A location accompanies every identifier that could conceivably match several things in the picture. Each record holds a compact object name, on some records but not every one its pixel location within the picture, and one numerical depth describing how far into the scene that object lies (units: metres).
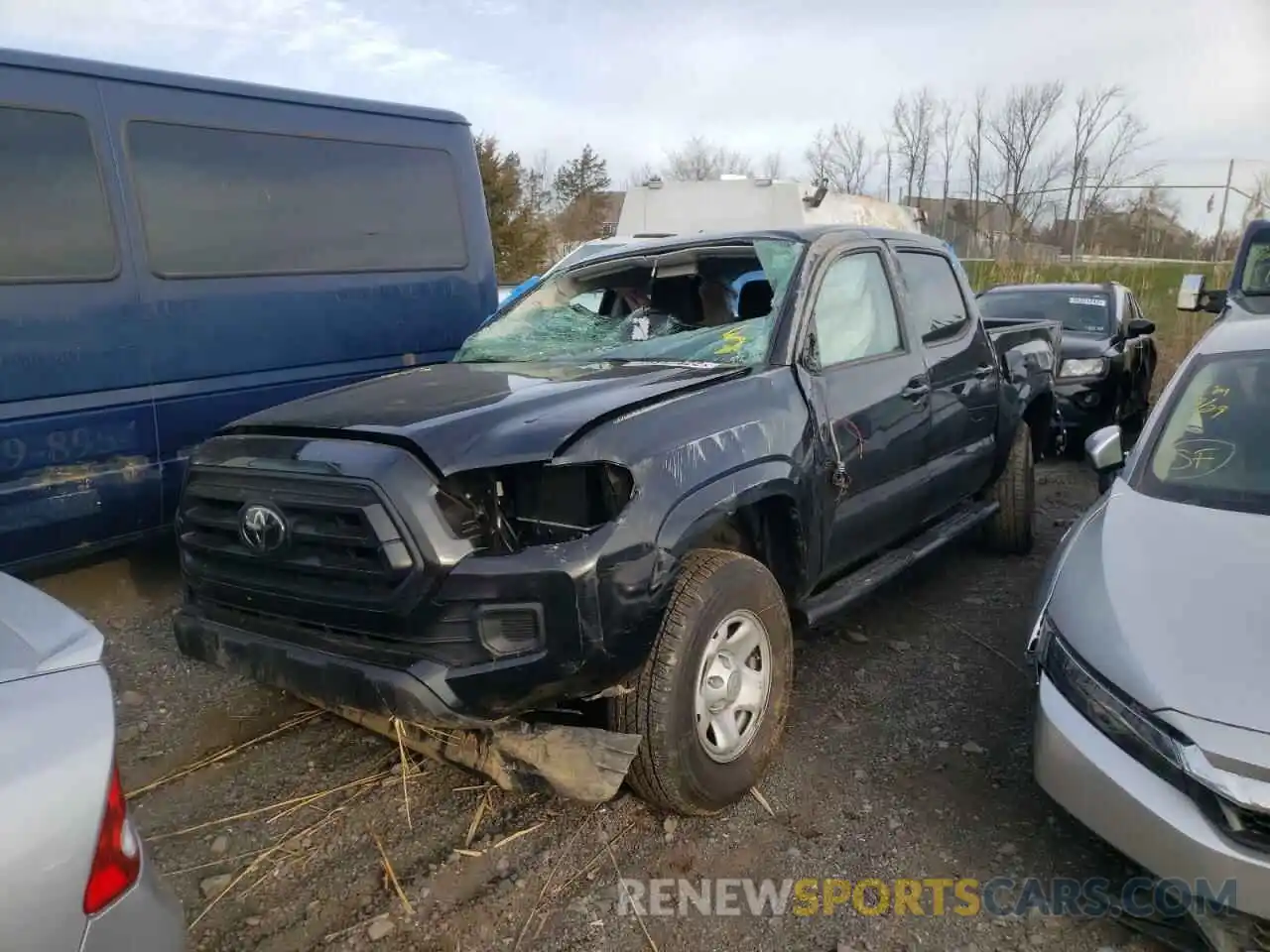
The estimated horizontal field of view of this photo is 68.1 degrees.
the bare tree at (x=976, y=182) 34.13
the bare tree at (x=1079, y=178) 31.98
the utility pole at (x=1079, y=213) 29.75
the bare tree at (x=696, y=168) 40.62
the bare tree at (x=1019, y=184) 33.72
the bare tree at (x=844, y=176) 36.12
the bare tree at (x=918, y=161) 37.59
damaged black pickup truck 2.58
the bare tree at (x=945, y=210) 27.03
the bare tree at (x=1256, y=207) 21.95
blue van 4.25
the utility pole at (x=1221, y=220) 22.84
